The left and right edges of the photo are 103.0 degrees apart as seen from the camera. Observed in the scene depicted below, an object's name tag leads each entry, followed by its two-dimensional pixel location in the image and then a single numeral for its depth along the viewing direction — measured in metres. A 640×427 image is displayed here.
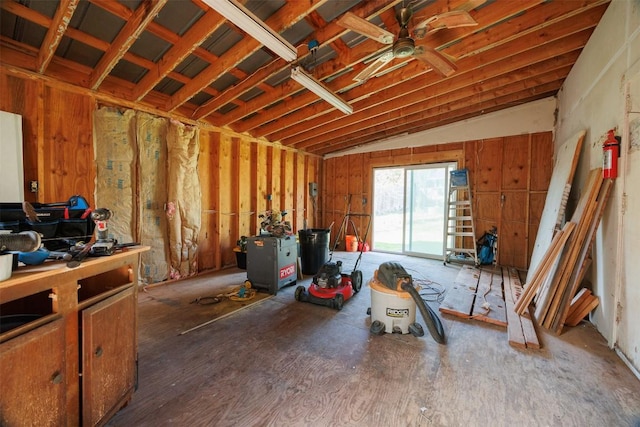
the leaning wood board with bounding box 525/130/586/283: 3.22
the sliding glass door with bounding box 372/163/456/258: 5.88
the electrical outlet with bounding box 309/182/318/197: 7.11
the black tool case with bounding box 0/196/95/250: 1.28
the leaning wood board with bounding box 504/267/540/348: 2.33
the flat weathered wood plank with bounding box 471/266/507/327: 2.82
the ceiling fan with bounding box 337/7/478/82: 1.97
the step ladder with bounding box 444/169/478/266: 5.35
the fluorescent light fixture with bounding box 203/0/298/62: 1.96
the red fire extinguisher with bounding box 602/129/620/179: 2.30
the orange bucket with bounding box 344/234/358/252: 6.84
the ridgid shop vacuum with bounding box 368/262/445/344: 2.42
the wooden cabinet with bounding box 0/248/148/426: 0.96
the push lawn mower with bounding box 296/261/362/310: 3.12
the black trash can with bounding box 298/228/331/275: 4.50
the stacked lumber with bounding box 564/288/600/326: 2.66
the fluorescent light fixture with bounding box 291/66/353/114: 3.02
